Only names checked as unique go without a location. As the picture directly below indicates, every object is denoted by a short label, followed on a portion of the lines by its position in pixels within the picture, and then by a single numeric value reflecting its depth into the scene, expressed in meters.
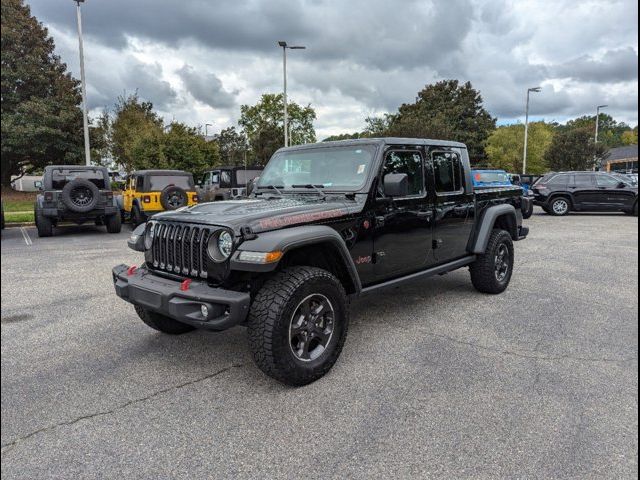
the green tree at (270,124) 40.50
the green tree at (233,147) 49.45
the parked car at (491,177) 15.42
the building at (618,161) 51.80
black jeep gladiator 3.12
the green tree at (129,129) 25.73
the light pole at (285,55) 22.66
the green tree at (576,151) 34.44
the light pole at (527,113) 33.97
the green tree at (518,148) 40.91
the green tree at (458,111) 48.62
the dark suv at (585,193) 16.22
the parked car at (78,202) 8.97
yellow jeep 12.63
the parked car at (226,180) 17.19
